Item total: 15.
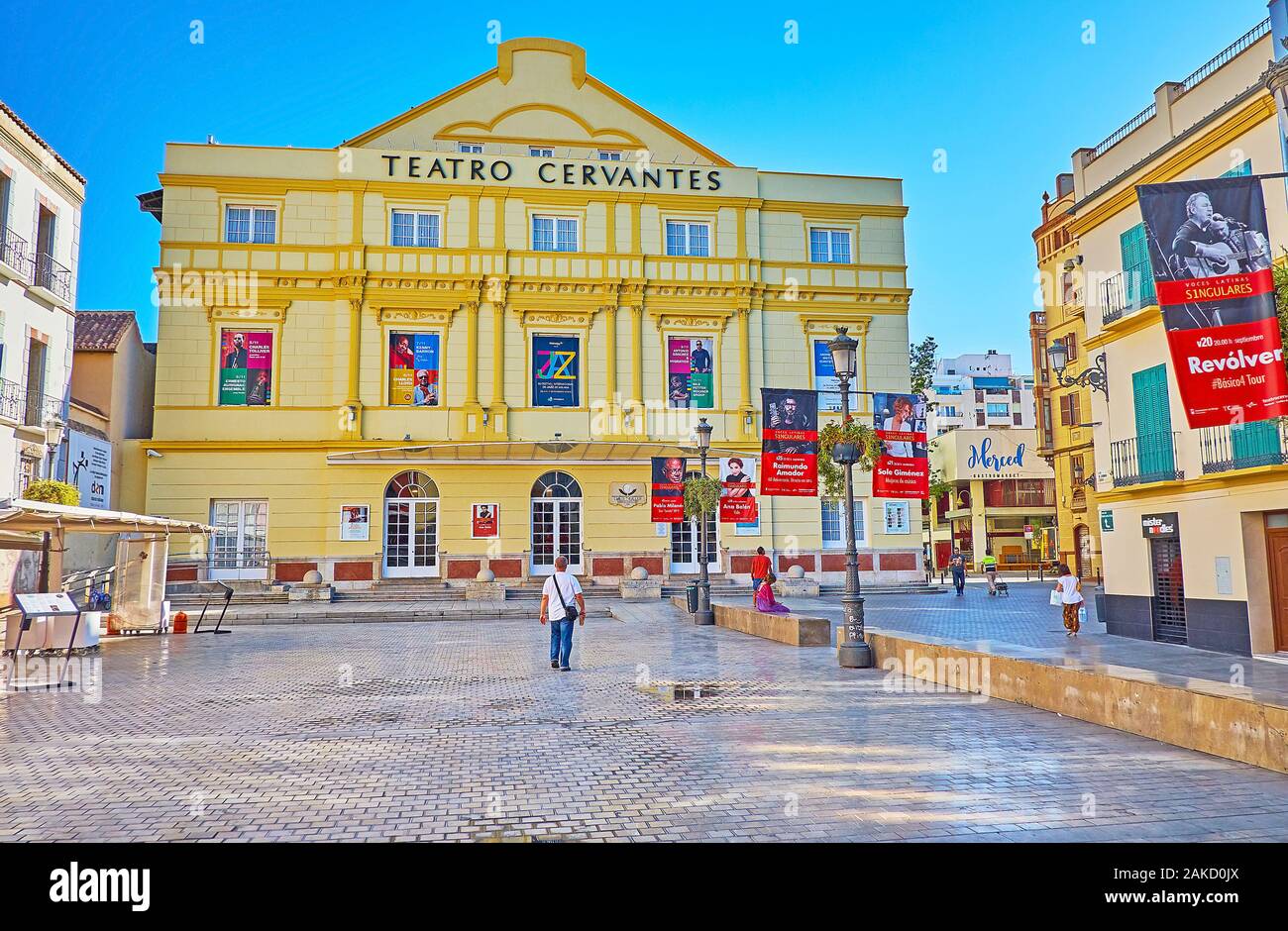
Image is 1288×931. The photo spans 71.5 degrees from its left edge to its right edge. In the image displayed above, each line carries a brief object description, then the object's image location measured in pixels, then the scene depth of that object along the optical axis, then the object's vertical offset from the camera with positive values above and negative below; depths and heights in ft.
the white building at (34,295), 69.00 +21.33
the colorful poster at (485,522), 97.71 +3.07
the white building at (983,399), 255.09 +41.66
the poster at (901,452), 47.52 +5.05
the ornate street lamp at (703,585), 65.92 -2.85
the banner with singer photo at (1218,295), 28.58 +7.89
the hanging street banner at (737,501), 68.44 +3.55
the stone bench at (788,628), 49.96 -4.79
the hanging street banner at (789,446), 54.95 +6.24
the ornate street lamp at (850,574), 40.93 -1.35
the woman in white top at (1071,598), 55.67 -3.44
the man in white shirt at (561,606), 40.88 -2.61
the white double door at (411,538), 97.14 +1.41
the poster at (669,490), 75.77 +4.93
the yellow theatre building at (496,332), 95.71 +24.52
